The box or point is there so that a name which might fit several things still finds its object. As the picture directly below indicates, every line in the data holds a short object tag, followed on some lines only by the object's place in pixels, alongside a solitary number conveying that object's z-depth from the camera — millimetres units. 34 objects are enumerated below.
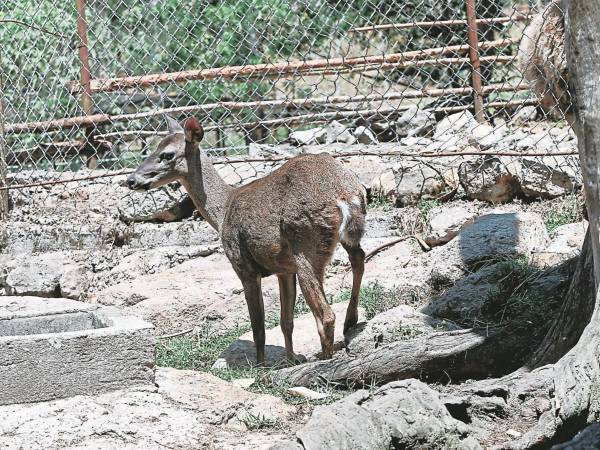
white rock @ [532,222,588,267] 14889
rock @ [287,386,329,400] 12159
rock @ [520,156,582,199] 17942
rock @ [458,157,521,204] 18196
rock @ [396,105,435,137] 19912
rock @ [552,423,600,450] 7948
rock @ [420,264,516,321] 14143
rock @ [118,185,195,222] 19539
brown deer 13927
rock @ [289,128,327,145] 20076
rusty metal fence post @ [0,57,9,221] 20106
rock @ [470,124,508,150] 18614
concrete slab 11217
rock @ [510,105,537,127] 19584
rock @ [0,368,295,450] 10605
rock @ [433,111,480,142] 19196
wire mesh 18972
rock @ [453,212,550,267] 15434
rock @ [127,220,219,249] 19226
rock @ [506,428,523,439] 10046
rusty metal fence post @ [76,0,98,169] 19509
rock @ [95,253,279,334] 16987
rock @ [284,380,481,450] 9426
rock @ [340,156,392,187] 19151
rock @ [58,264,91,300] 18718
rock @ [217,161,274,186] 19256
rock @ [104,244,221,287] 18897
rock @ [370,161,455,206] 18554
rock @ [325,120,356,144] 20017
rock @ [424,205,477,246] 17420
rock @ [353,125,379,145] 20047
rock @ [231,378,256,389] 12921
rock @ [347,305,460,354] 13777
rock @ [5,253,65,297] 18763
